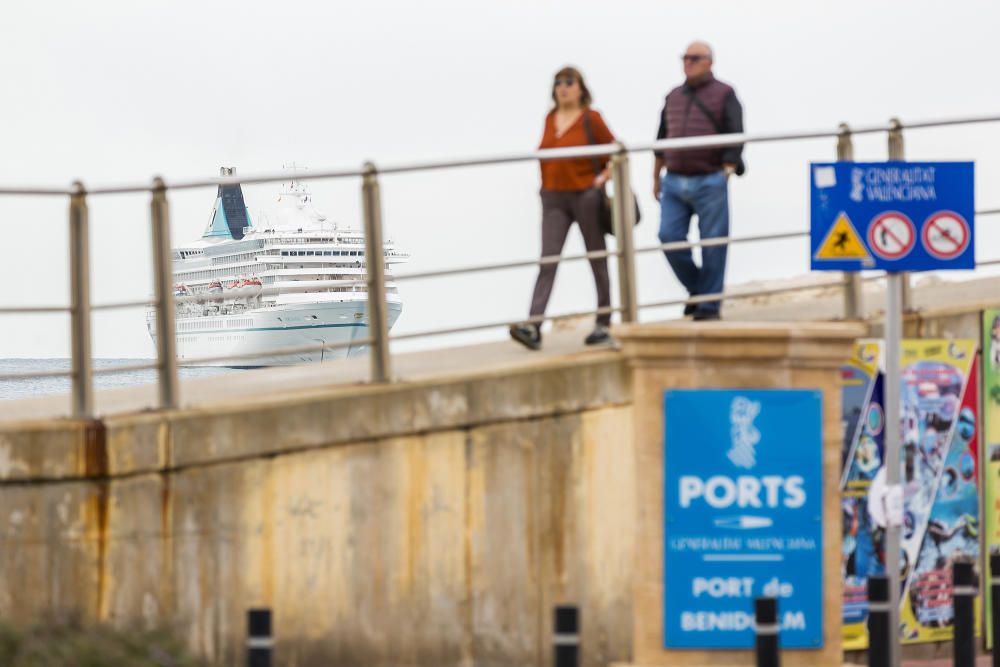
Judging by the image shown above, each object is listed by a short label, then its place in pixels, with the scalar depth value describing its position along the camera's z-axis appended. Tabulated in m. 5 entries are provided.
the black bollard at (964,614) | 20.55
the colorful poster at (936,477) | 23.39
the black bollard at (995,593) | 21.59
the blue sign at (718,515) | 19.78
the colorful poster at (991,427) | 24.16
